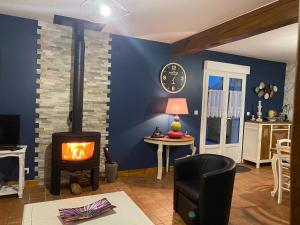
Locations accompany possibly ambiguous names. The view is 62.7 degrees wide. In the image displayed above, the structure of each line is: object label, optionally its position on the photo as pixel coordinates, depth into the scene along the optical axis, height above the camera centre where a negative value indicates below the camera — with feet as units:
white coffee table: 5.59 -2.77
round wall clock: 15.31 +1.67
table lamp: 14.20 -0.35
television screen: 10.71 -1.43
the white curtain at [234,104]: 18.17 +0.21
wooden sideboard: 17.69 -2.18
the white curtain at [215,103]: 17.19 +0.18
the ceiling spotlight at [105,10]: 9.33 +3.55
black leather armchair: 8.04 -3.06
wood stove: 11.10 -1.91
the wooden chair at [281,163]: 11.07 -2.52
